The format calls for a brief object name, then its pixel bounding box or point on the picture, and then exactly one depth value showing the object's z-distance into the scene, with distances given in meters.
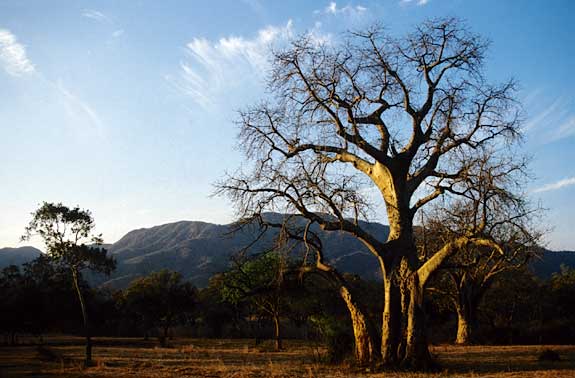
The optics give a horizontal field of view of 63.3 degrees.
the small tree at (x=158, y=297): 45.88
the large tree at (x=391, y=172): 13.45
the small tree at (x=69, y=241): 20.89
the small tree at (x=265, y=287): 14.55
